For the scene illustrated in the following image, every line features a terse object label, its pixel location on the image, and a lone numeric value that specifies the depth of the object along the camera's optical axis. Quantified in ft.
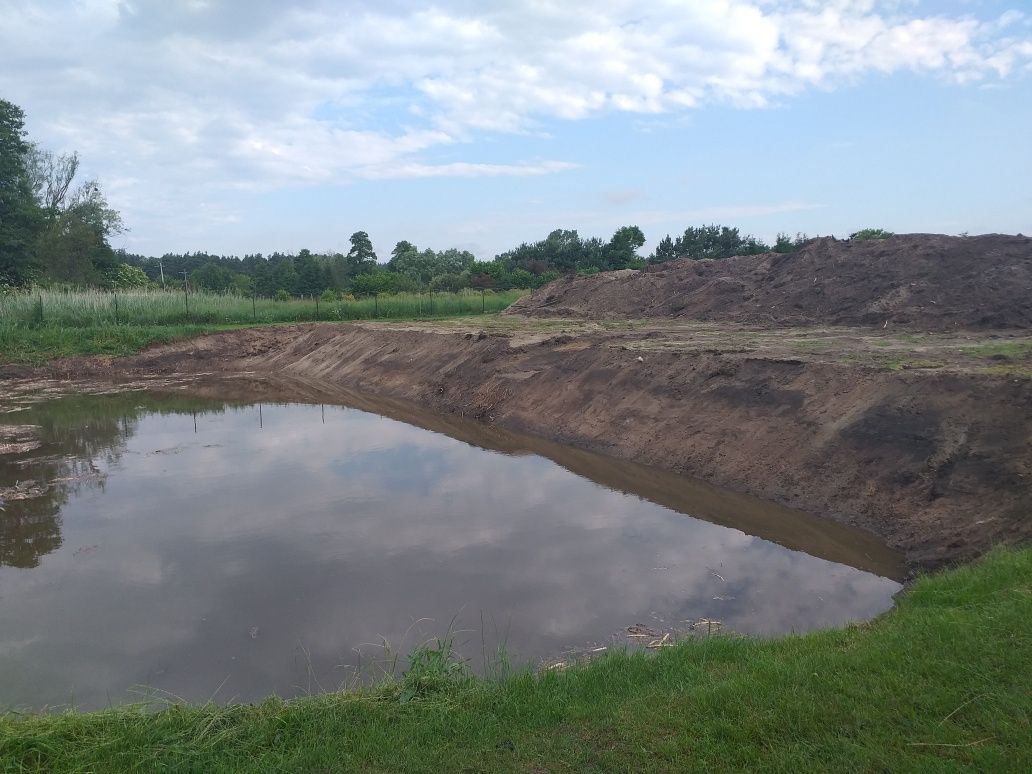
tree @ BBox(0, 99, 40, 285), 116.57
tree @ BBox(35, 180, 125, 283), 119.75
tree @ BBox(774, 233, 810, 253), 129.70
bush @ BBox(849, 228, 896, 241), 107.24
